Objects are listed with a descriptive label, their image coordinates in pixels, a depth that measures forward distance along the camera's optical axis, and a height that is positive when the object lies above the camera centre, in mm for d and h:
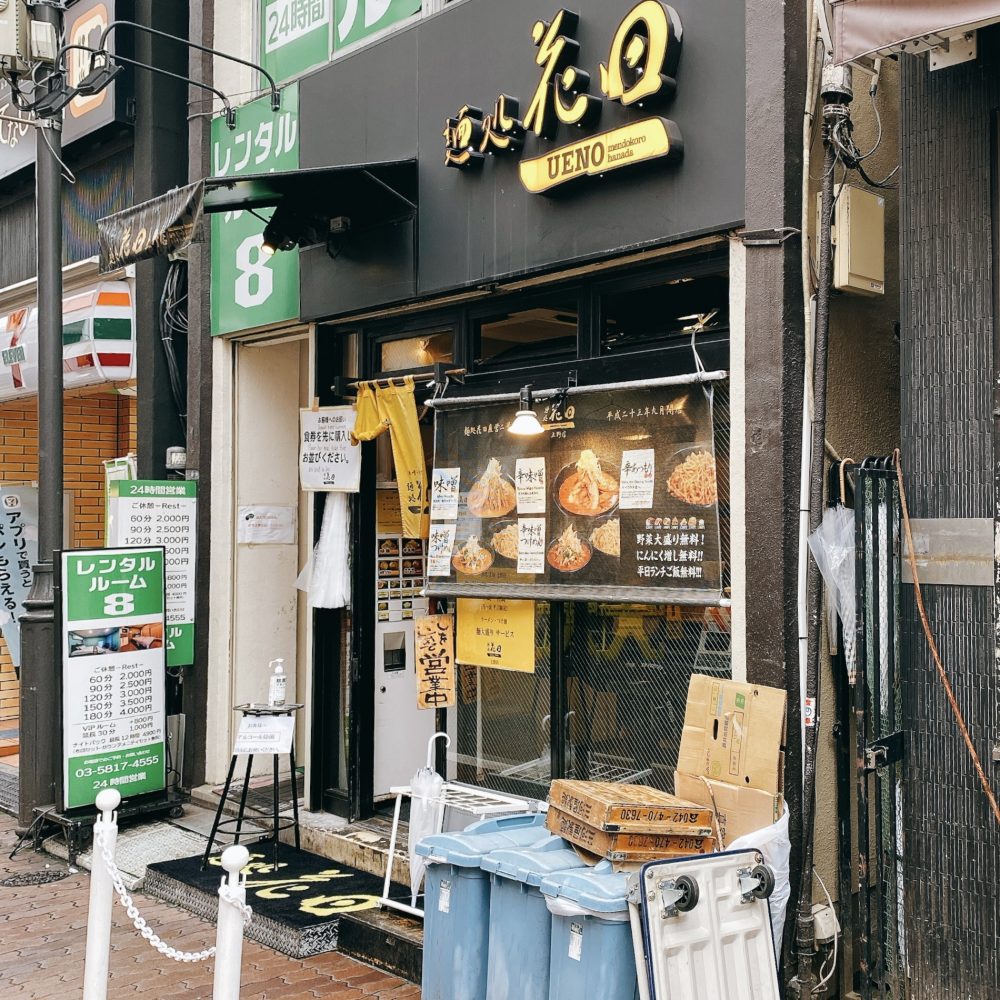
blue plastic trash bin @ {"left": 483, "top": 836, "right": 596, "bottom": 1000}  4477 -1688
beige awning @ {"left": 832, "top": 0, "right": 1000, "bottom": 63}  3906 +1839
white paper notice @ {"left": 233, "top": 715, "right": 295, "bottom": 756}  6930 -1377
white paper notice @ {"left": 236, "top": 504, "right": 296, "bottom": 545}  9047 -47
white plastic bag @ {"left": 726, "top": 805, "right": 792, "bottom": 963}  4559 -1443
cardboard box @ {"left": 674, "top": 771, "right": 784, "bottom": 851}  4680 -1267
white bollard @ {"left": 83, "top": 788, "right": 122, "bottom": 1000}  4414 -1660
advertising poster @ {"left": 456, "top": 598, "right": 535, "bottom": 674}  6586 -718
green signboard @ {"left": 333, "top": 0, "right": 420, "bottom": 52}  7438 +3534
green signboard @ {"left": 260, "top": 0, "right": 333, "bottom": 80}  8148 +3738
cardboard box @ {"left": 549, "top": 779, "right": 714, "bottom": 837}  4414 -1223
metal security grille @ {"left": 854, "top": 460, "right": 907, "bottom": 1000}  4672 -882
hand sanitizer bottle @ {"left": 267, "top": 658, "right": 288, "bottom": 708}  7078 -1084
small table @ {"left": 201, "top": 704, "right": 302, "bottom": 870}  7027 -1690
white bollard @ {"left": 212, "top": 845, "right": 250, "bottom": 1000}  3662 -1418
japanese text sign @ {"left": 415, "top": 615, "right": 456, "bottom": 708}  6988 -915
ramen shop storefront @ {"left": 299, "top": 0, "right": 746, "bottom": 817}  5496 +1051
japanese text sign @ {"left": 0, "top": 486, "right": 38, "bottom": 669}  11195 -329
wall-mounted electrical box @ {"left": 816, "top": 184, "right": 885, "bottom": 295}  5125 +1303
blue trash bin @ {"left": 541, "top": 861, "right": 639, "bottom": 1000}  4109 -1610
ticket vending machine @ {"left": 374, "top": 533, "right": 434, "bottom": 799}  8156 -1112
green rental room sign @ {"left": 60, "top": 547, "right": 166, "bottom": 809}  7801 -1116
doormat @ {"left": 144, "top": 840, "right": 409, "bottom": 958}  6105 -2281
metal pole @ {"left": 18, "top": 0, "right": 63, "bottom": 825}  8203 +166
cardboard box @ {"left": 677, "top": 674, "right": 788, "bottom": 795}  4738 -976
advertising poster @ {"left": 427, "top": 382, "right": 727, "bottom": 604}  5582 +101
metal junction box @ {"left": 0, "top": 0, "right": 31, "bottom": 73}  7789 +3479
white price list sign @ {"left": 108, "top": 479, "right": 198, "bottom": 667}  8625 -104
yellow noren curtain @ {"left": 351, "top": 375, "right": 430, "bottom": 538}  7242 +464
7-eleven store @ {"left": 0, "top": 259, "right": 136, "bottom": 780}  9930 +1297
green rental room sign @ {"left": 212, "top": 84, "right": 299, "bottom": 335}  8219 +2214
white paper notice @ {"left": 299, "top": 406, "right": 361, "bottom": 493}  7816 +497
